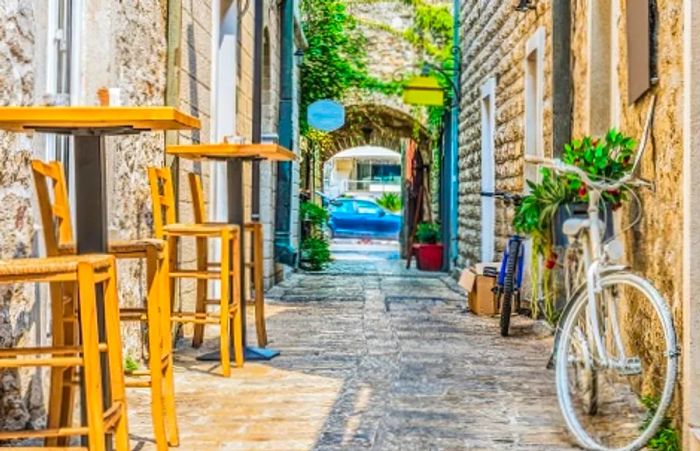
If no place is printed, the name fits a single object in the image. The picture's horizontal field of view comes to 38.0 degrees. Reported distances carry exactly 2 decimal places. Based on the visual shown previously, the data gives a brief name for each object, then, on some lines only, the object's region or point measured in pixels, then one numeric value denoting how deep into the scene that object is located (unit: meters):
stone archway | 18.42
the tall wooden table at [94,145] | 2.70
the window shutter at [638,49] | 4.22
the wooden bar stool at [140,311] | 2.89
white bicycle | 3.74
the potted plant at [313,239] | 14.71
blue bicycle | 6.83
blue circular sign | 13.84
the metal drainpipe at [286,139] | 11.57
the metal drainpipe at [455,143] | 13.44
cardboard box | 8.20
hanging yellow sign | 13.77
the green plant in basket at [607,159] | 4.36
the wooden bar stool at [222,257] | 4.89
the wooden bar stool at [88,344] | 2.42
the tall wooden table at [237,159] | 5.09
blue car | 28.59
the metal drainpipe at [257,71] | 7.77
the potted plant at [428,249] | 15.23
